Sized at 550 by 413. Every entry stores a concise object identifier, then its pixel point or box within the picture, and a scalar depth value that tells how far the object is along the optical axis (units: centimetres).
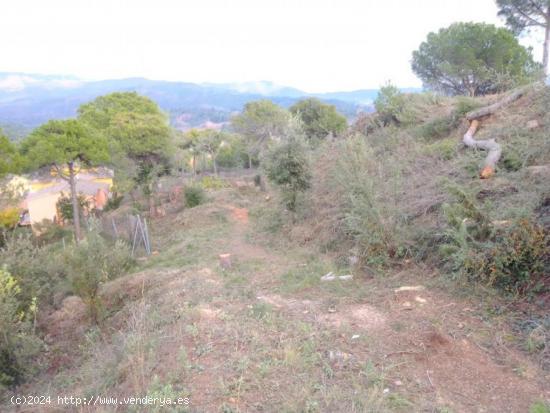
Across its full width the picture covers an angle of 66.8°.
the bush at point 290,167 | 946
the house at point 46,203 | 2009
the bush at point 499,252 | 440
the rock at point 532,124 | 735
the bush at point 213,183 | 1889
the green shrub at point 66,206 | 1816
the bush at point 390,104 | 1288
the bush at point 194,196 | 1513
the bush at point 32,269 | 653
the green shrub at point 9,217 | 1599
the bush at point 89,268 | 641
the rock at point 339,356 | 364
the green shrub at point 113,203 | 1925
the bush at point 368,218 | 583
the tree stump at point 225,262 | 727
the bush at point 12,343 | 516
